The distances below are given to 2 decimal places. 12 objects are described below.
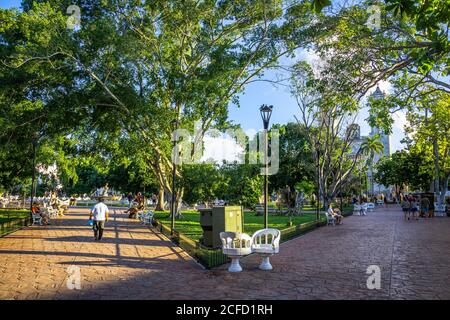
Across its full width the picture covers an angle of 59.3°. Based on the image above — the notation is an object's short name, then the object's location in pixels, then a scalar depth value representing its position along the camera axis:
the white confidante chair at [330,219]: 24.53
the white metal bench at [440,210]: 33.49
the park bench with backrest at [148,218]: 22.89
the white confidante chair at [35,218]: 21.20
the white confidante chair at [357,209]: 37.26
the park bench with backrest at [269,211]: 32.76
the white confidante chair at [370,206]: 45.48
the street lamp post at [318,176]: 33.08
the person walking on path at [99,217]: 14.36
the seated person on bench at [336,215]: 24.80
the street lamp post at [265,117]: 13.53
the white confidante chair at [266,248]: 9.25
